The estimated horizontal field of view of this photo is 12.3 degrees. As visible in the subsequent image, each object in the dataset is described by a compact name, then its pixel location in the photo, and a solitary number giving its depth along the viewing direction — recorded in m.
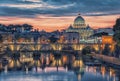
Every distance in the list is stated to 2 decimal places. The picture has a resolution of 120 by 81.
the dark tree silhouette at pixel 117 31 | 84.18
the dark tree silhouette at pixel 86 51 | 135.85
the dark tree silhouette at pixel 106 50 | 123.11
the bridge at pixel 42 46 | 173.00
